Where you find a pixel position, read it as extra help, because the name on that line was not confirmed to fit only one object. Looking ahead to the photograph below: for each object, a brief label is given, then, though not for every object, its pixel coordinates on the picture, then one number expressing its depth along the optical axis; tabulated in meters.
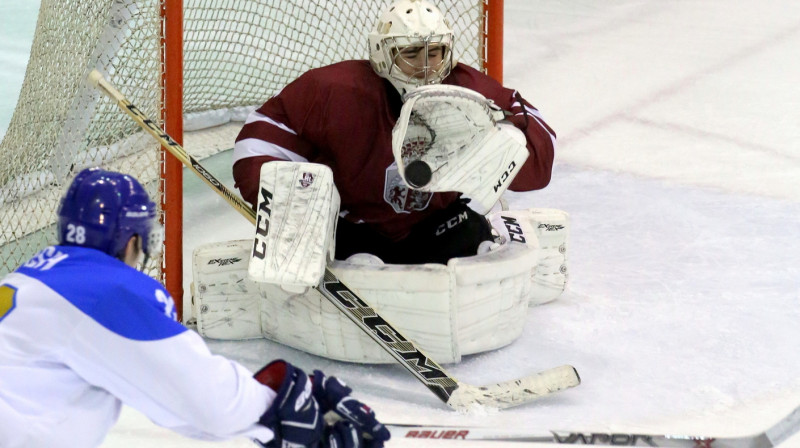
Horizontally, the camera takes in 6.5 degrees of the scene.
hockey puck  19.24
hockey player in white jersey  18.06
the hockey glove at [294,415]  18.23
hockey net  19.86
